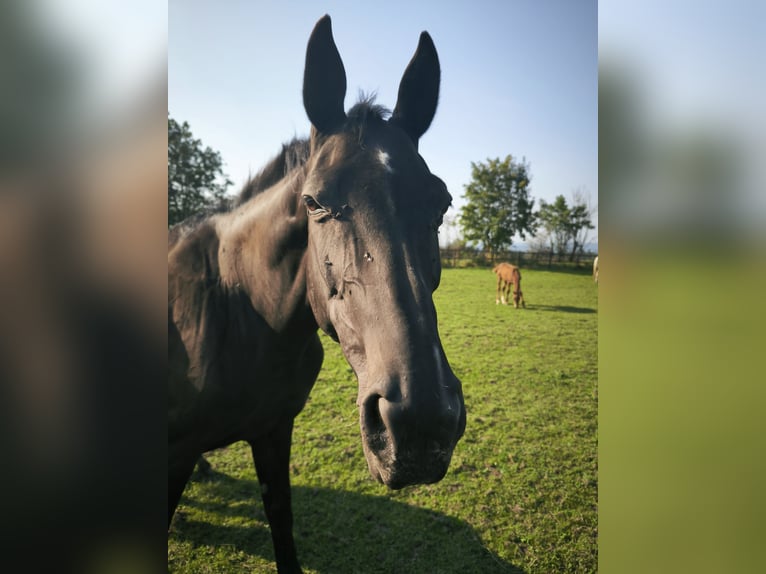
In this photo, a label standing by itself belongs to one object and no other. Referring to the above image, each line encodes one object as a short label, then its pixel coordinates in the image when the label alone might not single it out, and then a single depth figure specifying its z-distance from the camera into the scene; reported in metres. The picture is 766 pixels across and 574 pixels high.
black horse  1.13
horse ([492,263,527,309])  12.05
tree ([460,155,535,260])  25.06
